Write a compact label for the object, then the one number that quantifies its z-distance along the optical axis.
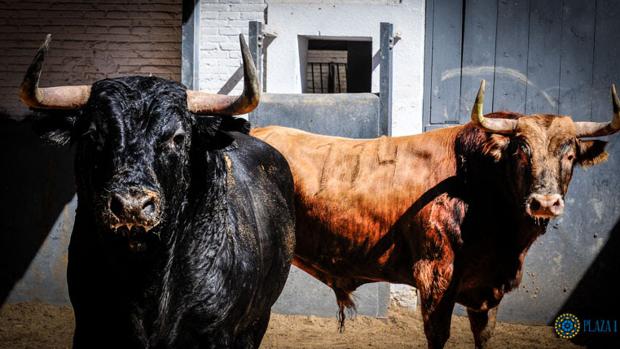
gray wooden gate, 6.94
